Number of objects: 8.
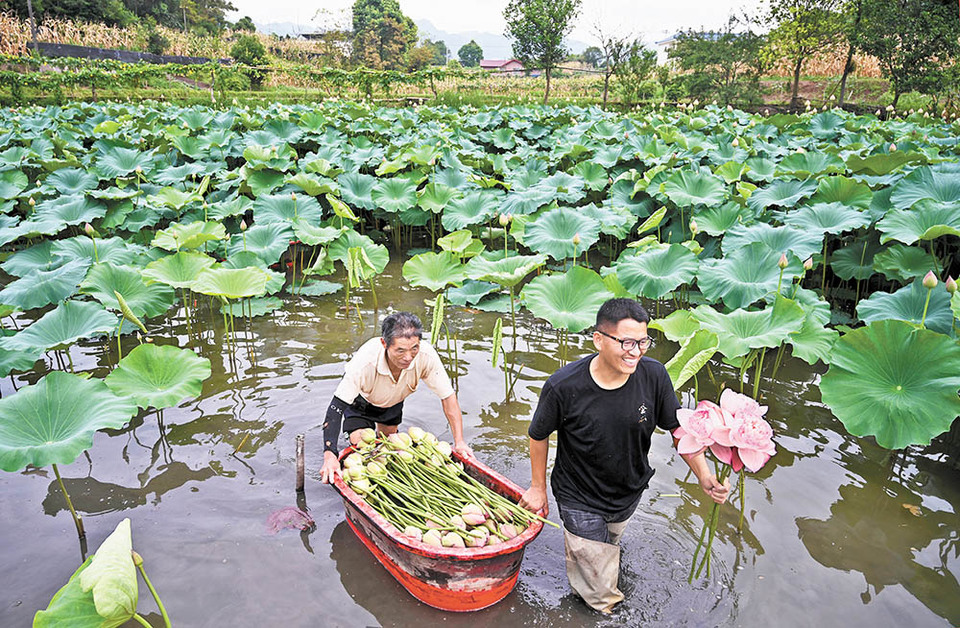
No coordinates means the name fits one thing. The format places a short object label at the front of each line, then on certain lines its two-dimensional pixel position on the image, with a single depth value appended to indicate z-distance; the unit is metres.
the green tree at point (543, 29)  24.22
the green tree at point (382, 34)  44.16
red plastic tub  2.28
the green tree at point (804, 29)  17.66
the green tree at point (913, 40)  14.00
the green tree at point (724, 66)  19.31
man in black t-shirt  2.15
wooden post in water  3.08
